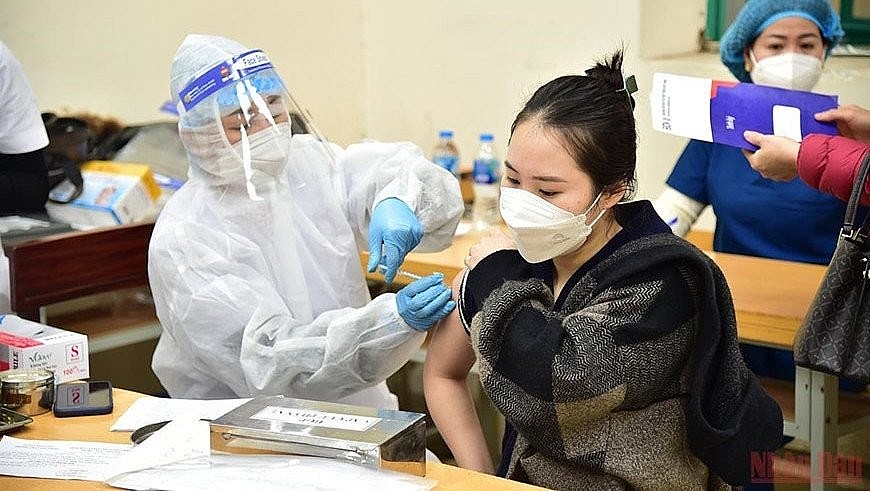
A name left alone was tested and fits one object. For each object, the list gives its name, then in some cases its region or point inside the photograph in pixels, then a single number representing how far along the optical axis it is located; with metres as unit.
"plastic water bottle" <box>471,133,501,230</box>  3.52
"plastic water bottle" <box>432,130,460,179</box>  3.77
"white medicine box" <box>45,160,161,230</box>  2.89
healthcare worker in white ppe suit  1.89
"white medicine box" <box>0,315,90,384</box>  1.83
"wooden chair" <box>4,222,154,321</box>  2.61
